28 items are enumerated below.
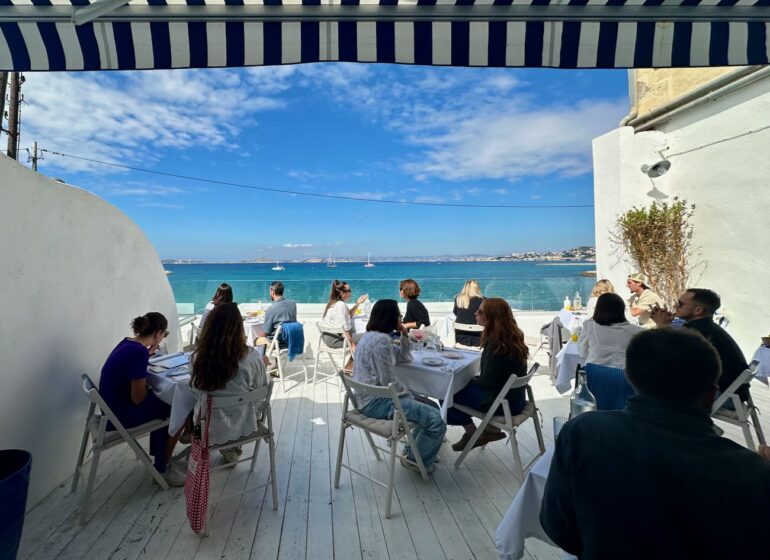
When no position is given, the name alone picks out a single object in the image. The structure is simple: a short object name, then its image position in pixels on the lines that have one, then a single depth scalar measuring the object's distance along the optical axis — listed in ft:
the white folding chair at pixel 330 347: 16.81
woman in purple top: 8.43
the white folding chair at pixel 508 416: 8.64
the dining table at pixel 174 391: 8.48
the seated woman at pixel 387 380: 8.88
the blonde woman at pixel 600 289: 17.80
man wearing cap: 15.75
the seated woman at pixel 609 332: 9.60
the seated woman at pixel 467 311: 16.75
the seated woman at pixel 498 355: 9.02
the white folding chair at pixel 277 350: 16.44
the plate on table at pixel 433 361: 10.02
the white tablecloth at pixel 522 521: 4.37
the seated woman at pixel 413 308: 17.20
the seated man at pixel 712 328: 8.96
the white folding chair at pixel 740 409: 8.56
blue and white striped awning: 4.06
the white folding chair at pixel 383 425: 7.83
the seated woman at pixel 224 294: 16.79
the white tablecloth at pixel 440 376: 9.42
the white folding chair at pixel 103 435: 7.69
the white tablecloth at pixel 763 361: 10.73
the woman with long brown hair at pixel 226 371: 7.80
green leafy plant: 21.72
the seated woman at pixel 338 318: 16.66
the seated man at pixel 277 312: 17.33
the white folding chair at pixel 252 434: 7.56
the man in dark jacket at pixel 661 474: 2.55
